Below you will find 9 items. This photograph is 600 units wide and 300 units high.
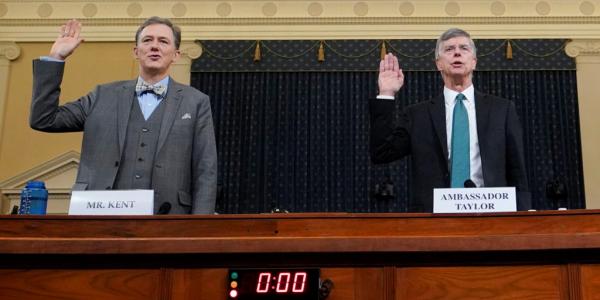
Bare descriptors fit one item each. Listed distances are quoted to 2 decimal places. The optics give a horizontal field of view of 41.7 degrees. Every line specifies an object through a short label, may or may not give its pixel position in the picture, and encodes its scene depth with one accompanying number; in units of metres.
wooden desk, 1.59
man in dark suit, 2.36
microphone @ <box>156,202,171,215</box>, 2.16
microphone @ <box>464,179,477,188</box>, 2.15
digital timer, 1.59
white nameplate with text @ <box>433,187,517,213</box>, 1.91
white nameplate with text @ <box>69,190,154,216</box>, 1.95
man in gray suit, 2.39
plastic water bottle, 2.26
